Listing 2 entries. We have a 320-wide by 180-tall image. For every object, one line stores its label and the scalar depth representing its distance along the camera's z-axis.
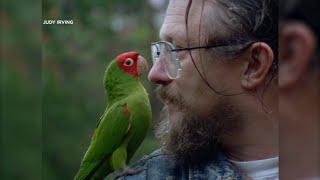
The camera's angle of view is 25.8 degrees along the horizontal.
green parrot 2.91
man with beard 2.82
